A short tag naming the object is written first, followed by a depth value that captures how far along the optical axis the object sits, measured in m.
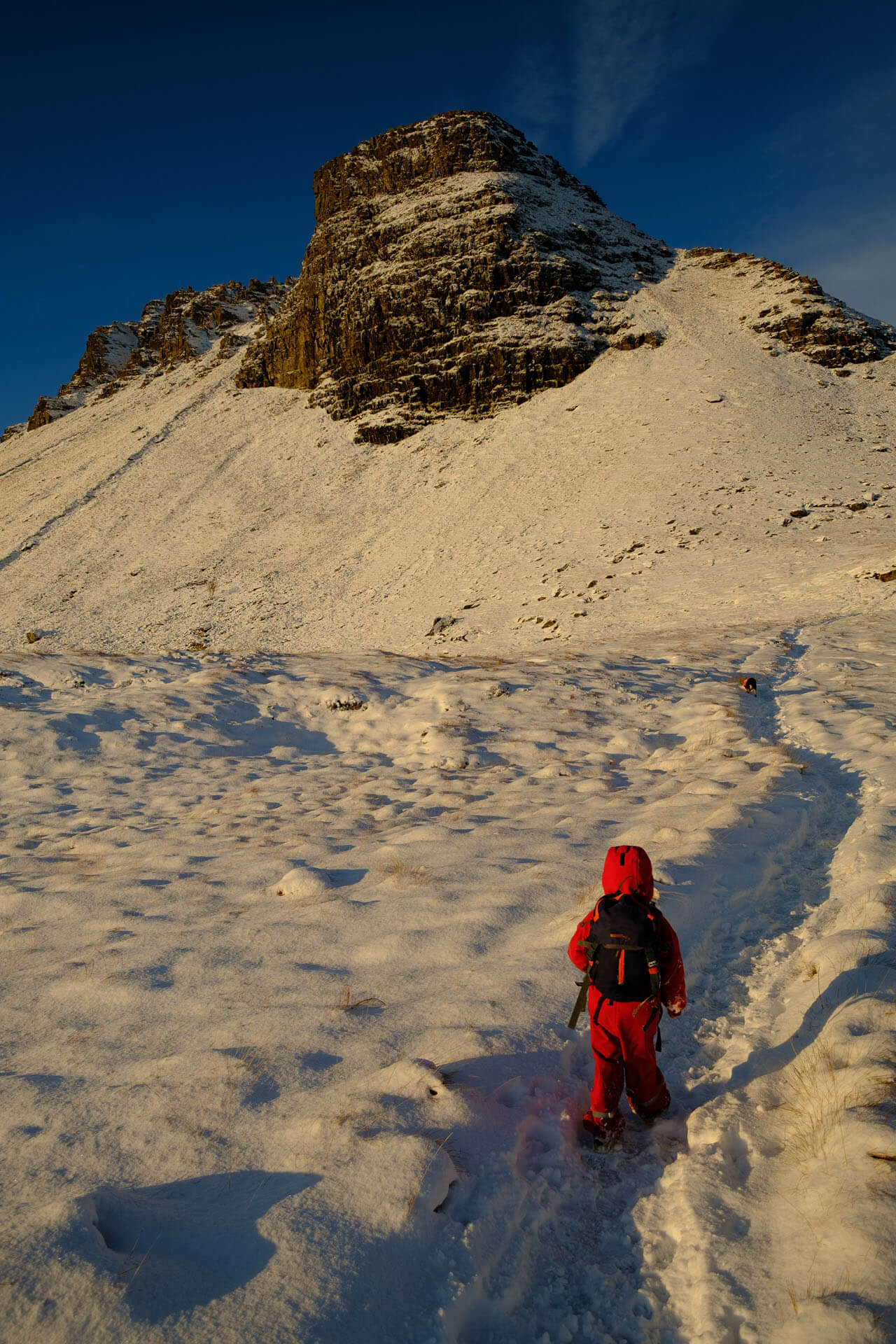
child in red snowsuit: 2.99
